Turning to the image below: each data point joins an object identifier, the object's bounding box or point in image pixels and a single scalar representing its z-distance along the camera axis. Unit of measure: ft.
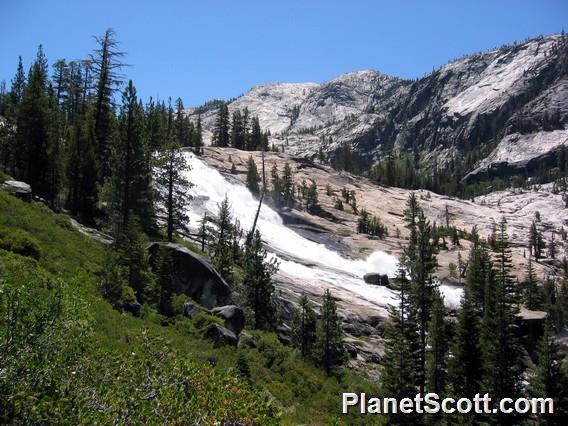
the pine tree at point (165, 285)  93.50
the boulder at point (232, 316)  97.91
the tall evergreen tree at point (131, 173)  118.83
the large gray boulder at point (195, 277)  112.98
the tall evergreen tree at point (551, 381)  104.47
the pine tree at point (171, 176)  141.69
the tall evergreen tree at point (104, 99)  159.84
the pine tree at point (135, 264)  93.30
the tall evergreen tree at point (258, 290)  131.75
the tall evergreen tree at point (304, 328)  133.51
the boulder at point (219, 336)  85.81
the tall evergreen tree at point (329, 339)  126.82
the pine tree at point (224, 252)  142.82
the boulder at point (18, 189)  99.27
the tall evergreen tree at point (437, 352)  132.04
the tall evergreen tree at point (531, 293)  243.19
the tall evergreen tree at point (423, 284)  119.75
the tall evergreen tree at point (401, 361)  109.50
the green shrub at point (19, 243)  69.56
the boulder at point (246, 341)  95.30
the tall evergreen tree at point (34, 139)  136.77
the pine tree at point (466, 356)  120.11
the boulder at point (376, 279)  224.33
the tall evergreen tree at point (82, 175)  141.69
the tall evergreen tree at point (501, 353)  111.86
